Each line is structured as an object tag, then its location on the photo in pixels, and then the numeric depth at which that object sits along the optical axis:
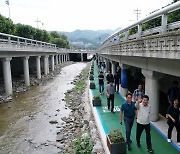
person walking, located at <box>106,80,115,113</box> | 8.04
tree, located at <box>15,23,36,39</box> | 36.40
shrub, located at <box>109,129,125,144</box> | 4.99
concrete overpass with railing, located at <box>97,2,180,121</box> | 4.45
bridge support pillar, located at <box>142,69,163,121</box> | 6.72
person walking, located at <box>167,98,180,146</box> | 5.02
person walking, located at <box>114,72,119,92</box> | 11.77
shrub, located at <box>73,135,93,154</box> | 4.73
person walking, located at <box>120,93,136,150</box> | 4.95
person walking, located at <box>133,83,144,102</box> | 6.49
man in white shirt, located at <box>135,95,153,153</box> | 4.76
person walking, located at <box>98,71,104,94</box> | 11.65
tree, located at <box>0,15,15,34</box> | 25.83
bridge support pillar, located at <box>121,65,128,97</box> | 10.84
